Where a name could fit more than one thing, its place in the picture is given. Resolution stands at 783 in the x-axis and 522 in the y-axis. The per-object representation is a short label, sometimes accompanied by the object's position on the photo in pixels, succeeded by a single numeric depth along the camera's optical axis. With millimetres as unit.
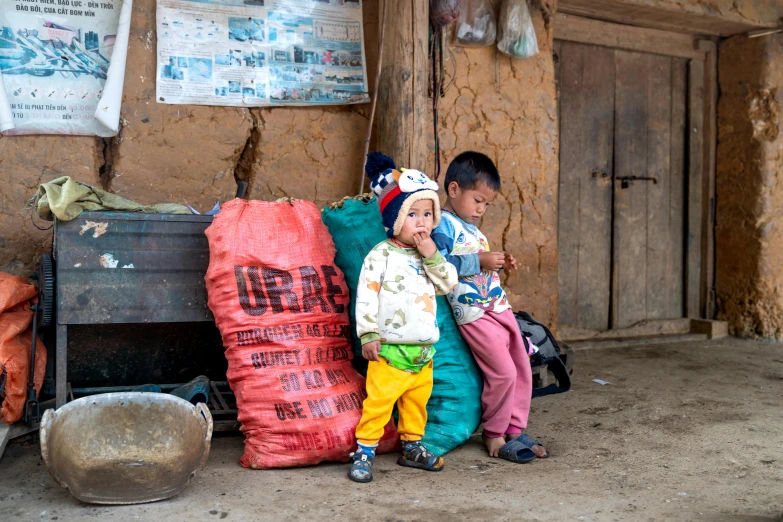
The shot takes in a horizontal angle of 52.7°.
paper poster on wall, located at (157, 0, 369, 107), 3736
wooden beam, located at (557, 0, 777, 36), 5211
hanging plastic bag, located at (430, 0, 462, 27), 3964
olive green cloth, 2871
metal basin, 2422
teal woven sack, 3072
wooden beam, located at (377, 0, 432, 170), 3838
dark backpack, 3428
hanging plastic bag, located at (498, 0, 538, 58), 4406
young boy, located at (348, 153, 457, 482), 2791
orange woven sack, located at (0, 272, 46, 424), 2967
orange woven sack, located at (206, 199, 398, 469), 2834
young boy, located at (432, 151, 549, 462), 3082
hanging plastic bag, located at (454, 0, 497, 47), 4336
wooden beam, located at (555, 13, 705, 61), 5387
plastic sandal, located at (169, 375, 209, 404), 3291
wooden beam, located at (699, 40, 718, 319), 5988
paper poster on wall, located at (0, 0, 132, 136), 3469
